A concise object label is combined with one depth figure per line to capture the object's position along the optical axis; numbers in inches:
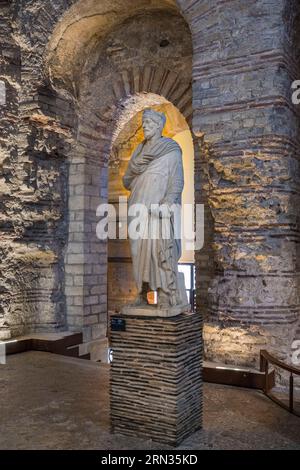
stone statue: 160.2
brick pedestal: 148.2
